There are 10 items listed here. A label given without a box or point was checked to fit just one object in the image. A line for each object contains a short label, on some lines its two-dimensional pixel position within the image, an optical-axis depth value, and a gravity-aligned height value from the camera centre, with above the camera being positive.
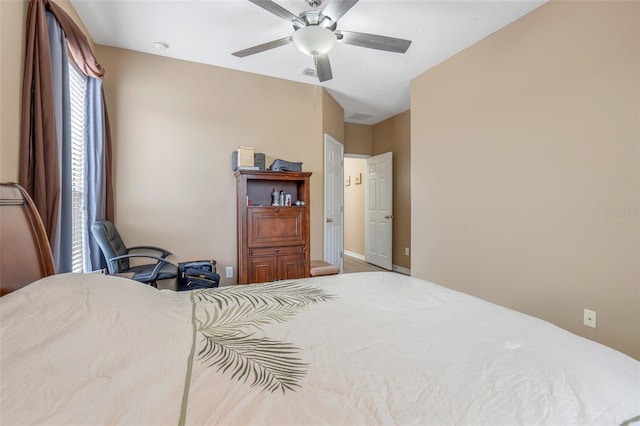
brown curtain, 1.62 +0.48
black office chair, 2.54 -0.50
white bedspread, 0.65 -0.47
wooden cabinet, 3.25 -0.35
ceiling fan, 1.97 +1.26
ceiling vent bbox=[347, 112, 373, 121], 5.18 +1.65
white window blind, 2.50 +0.44
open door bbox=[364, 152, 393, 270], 5.30 -0.10
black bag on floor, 3.03 -0.75
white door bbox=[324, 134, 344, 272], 4.19 +0.08
